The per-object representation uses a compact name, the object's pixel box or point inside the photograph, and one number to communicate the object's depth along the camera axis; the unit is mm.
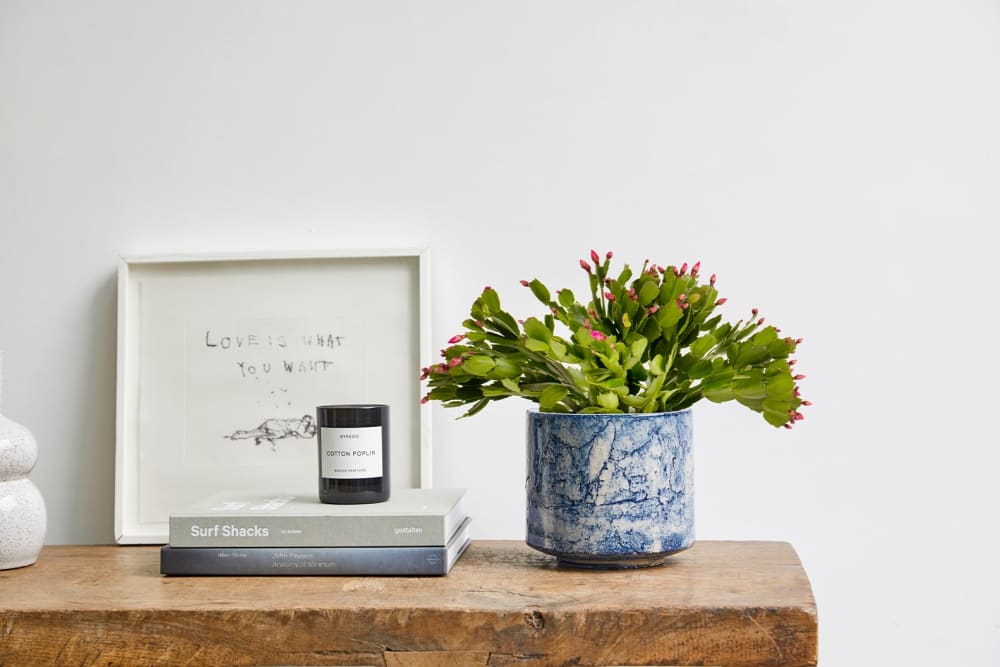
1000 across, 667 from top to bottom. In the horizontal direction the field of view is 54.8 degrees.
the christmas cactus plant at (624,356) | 1005
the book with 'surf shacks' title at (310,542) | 1036
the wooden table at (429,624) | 901
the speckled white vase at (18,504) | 1106
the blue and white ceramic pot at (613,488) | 1012
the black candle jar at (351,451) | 1089
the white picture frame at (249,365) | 1300
